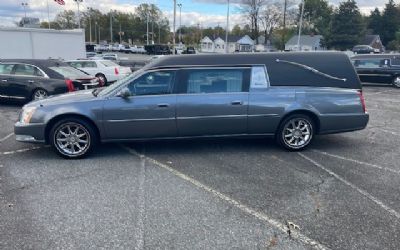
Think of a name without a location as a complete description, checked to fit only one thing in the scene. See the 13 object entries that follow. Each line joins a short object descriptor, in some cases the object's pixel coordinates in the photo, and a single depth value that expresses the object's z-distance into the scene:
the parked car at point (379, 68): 17.27
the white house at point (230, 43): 78.94
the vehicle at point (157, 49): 57.06
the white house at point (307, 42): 67.75
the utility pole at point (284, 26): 71.62
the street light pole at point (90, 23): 89.60
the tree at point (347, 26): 54.97
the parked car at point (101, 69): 16.72
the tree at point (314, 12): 82.06
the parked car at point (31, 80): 10.17
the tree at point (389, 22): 68.38
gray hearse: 5.48
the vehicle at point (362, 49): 43.04
